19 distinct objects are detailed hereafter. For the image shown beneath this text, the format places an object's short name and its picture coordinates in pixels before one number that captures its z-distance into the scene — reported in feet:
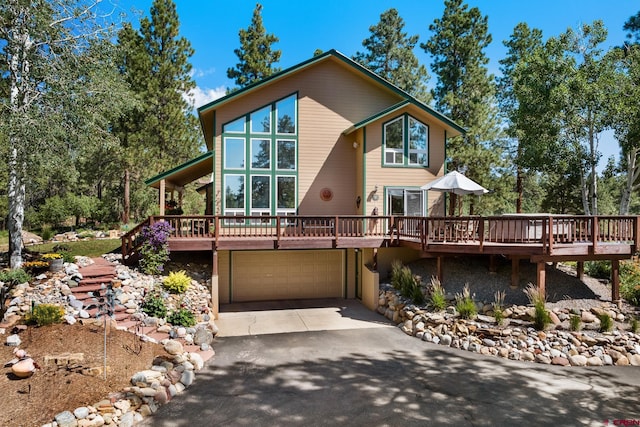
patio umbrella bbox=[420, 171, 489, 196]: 36.99
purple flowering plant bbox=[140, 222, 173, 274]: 35.50
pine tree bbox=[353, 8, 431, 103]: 83.10
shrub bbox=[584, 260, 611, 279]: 40.08
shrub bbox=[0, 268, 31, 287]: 28.99
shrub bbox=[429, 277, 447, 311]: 33.42
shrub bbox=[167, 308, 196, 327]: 29.81
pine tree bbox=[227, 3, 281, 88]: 86.12
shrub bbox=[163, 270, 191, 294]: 33.86
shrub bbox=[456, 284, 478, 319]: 31.42
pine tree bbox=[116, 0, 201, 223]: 69.36
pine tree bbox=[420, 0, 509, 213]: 64.90
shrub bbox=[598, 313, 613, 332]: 28.73
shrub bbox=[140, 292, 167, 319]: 29.86
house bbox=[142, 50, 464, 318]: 44.16
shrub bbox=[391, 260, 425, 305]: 35.99
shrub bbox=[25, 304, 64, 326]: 24.63
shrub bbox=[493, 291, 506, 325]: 30.22
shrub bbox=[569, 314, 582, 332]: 28.99
